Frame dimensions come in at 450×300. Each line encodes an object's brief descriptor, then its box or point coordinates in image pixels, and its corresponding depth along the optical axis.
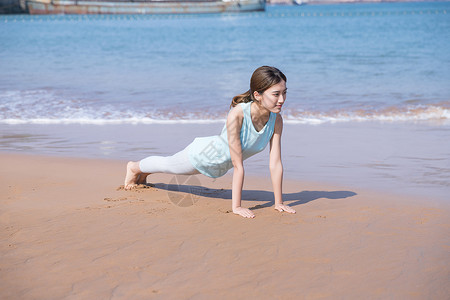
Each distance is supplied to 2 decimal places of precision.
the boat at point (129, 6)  73.88
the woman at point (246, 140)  3.58
